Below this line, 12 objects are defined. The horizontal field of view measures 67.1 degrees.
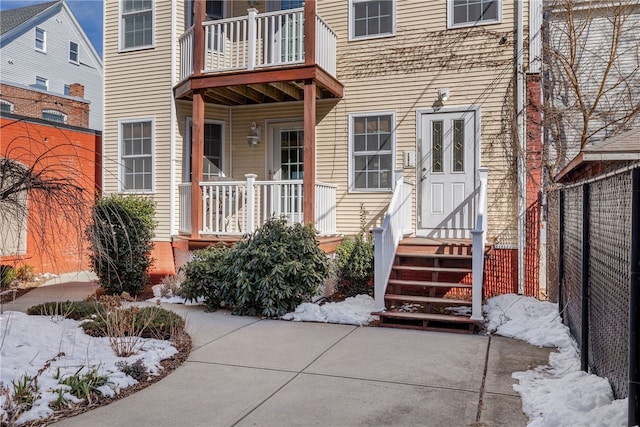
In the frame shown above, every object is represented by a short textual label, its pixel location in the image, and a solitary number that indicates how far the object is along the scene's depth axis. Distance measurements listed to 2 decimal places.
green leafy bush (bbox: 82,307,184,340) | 5.20
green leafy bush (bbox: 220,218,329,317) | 6.80
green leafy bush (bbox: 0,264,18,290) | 8.95
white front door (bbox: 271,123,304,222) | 10.17
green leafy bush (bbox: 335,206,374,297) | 8.27
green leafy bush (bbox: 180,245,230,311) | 7.23
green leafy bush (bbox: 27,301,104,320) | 6.03
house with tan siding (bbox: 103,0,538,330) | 8.54
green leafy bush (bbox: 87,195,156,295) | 8.31
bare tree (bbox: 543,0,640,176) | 8.41
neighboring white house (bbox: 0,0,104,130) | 20.53
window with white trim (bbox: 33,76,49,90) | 21.47
